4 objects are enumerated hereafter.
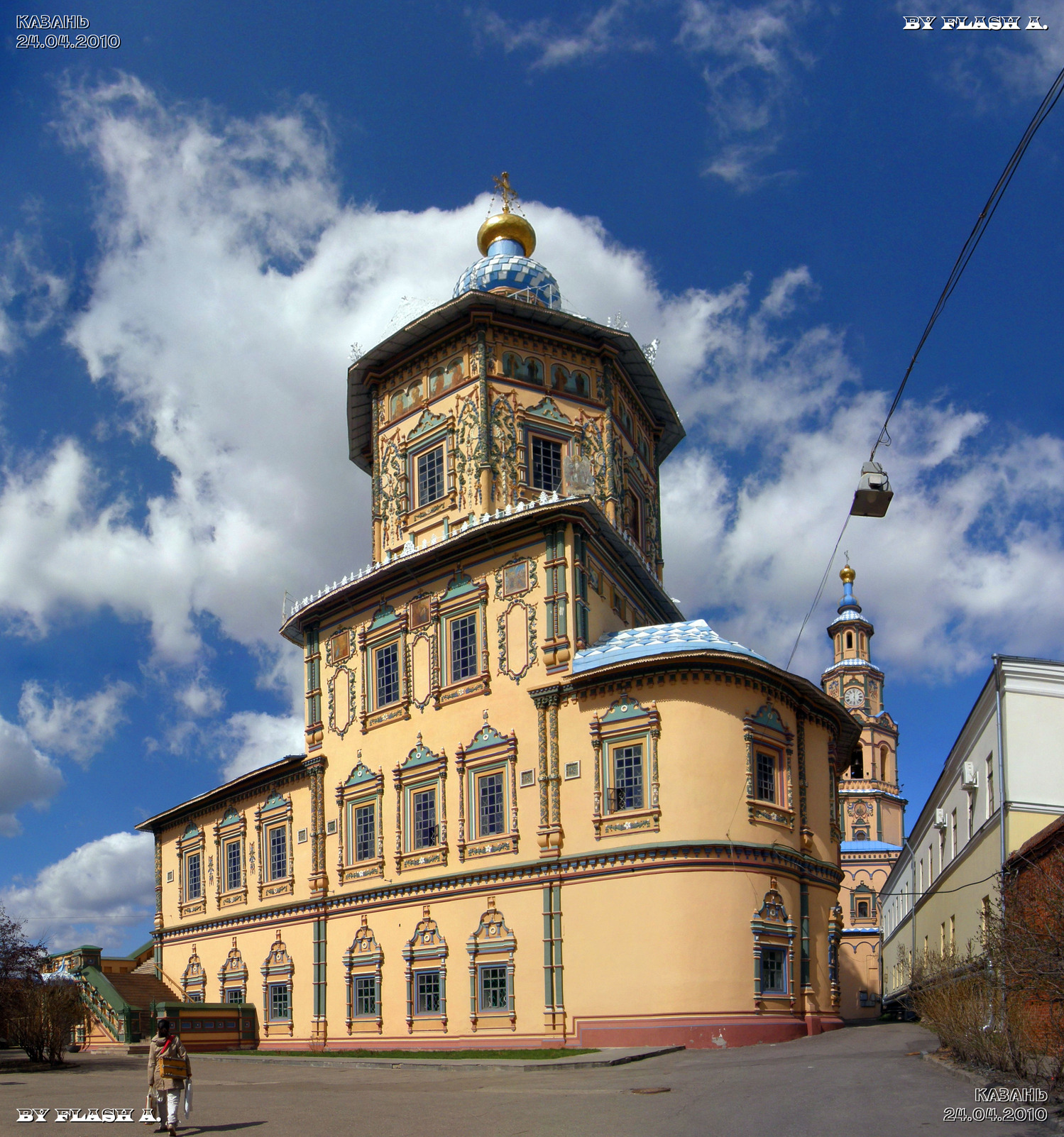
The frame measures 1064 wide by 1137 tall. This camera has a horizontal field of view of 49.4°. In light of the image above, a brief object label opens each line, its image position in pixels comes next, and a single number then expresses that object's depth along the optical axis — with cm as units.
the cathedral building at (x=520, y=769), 2539
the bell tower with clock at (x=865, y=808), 6353
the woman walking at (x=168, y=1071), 1348
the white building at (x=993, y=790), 2428
